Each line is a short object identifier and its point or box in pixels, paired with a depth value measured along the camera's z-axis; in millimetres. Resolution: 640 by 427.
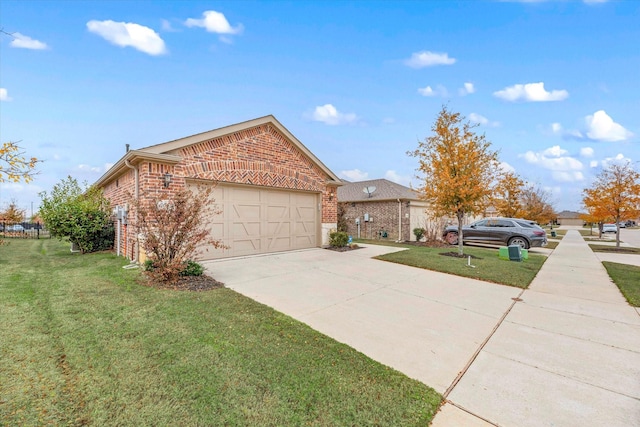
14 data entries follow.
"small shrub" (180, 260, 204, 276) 6050
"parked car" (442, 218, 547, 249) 13281
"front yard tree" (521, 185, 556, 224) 22883
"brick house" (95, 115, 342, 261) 7430
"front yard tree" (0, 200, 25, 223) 13695
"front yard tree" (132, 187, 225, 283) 5609
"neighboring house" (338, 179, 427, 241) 16516
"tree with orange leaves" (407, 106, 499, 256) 10031
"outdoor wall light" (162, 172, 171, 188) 7285
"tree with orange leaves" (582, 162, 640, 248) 12961
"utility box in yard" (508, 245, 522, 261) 9570
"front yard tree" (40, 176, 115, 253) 9539
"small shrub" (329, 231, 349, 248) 11297
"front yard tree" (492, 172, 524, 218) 18748
